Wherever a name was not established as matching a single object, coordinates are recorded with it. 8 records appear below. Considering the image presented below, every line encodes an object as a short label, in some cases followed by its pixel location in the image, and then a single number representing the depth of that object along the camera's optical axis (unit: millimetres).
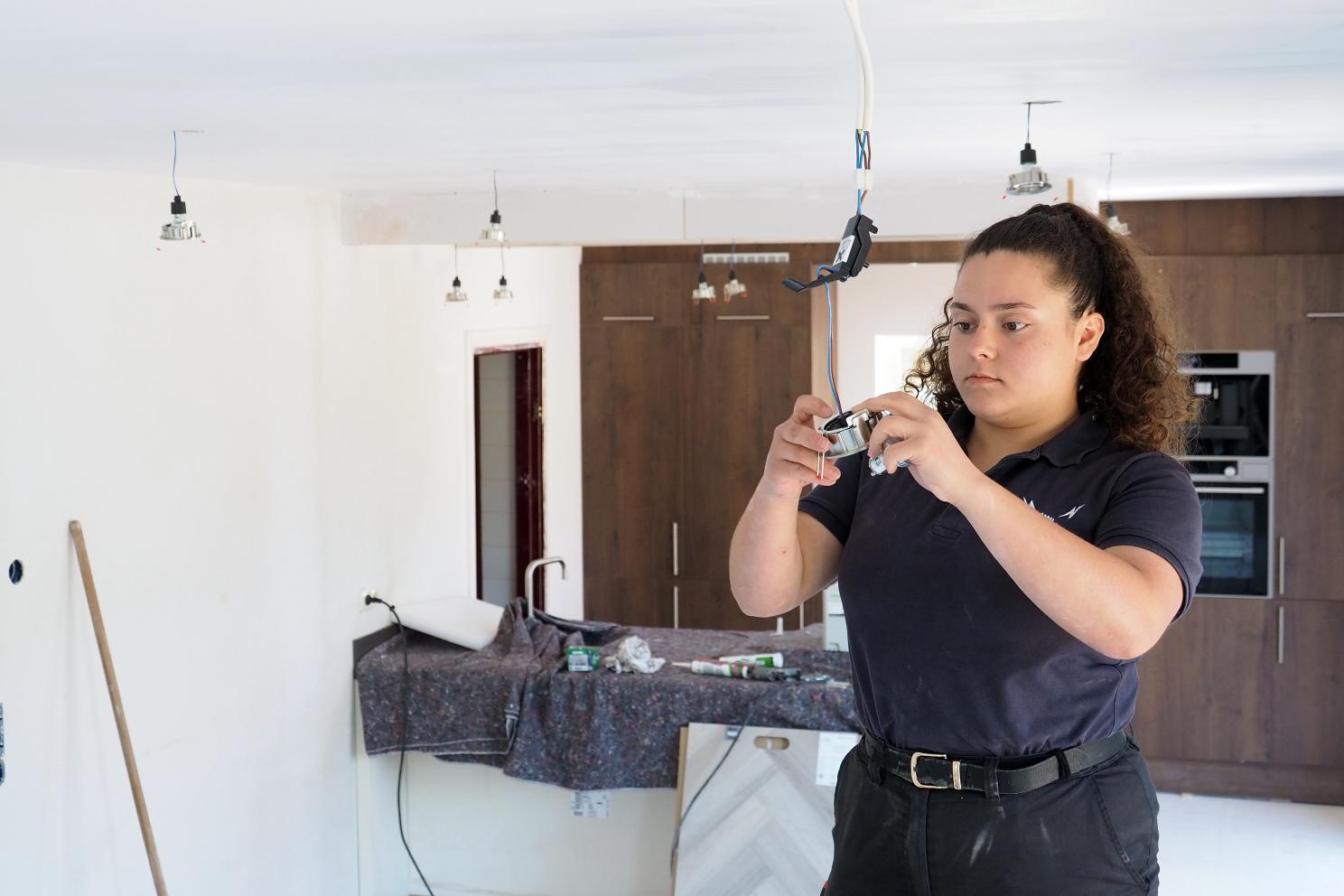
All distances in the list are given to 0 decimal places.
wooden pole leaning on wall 3047
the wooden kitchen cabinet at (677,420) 6215
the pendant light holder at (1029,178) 2611
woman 1261
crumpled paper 4059
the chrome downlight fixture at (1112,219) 3422
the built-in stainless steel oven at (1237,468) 5031
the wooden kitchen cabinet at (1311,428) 4961
